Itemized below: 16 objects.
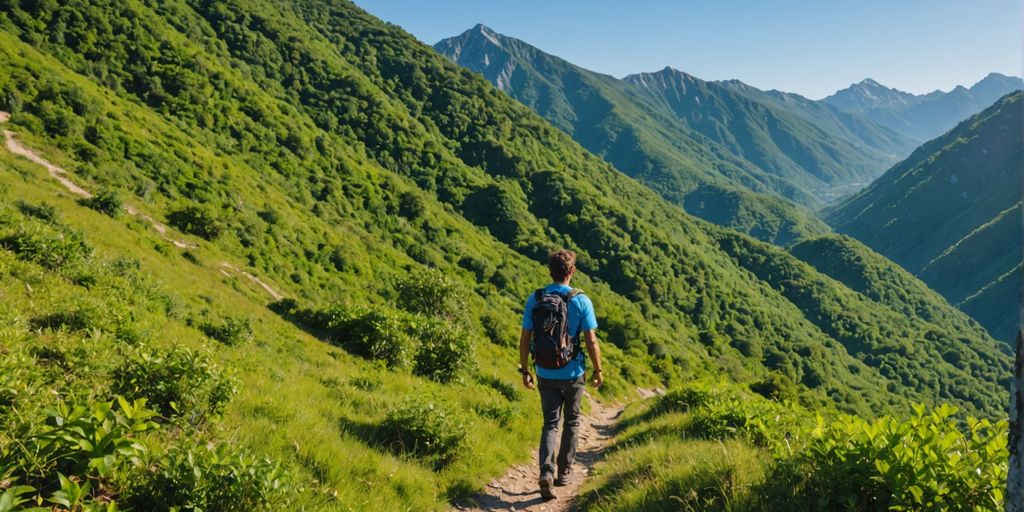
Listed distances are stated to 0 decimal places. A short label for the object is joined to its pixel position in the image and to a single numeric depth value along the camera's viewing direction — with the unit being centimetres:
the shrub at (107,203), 2442
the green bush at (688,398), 911
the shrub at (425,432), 657
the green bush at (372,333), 1279
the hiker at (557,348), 623
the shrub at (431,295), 2377
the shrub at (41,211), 1667
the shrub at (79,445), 303
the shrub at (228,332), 1063
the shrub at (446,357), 1196
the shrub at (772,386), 4050
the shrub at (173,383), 480
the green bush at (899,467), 314
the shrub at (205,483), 344
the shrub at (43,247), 901
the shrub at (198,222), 3072
